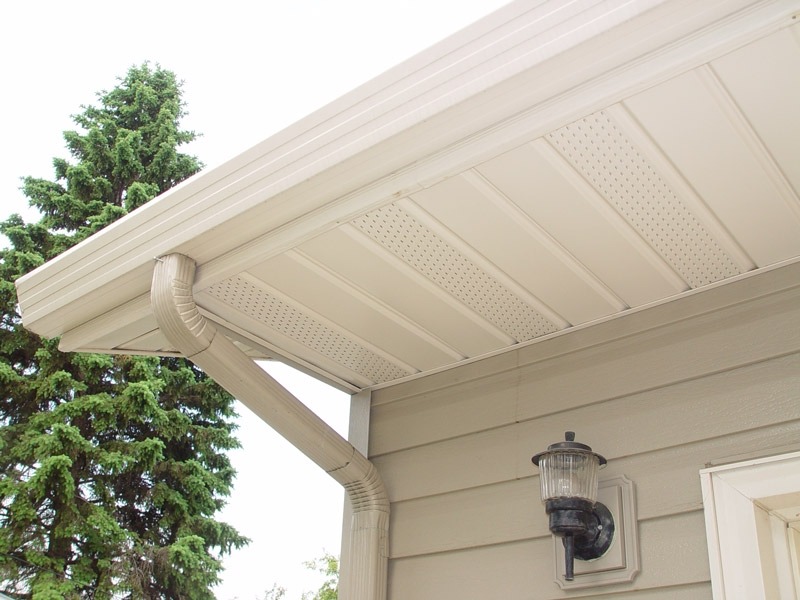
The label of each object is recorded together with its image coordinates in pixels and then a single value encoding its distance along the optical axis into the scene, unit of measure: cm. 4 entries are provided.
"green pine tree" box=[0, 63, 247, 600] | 900
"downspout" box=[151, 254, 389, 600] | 240
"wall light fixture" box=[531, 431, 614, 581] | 232
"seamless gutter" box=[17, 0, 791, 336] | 175
